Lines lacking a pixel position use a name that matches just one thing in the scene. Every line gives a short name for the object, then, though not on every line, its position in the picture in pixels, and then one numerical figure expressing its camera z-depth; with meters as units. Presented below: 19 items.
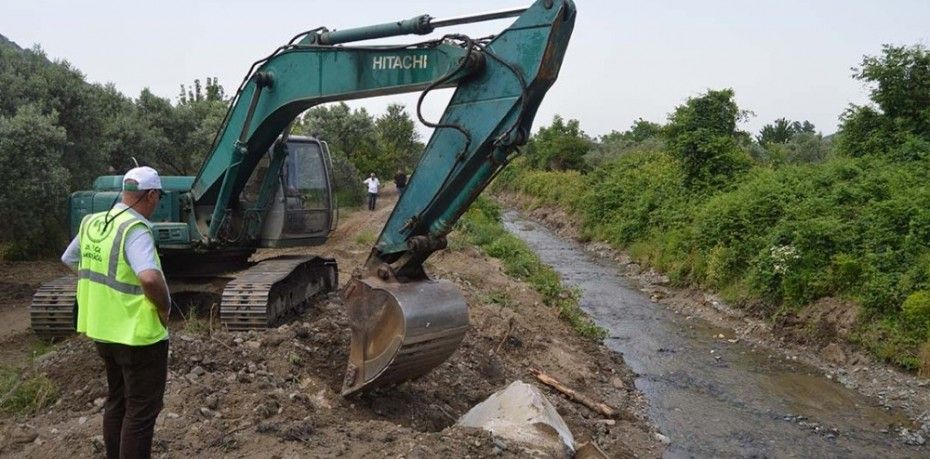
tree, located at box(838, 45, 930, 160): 14.54
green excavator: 5.19
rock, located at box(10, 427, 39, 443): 4.59
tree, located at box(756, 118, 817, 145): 39.81
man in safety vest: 3.71
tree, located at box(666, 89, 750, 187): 18.81
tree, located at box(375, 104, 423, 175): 40.00
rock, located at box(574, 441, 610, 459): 5.26
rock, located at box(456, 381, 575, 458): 5.18
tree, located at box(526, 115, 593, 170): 41.94
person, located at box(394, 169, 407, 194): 22.91
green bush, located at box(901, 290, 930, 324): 9.86
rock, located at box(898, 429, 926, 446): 7.80
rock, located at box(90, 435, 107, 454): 4.34
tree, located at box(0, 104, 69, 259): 10.93
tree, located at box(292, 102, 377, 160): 32.59
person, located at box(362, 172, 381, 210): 24.25
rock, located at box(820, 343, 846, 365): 10.50
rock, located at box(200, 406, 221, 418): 4.91
